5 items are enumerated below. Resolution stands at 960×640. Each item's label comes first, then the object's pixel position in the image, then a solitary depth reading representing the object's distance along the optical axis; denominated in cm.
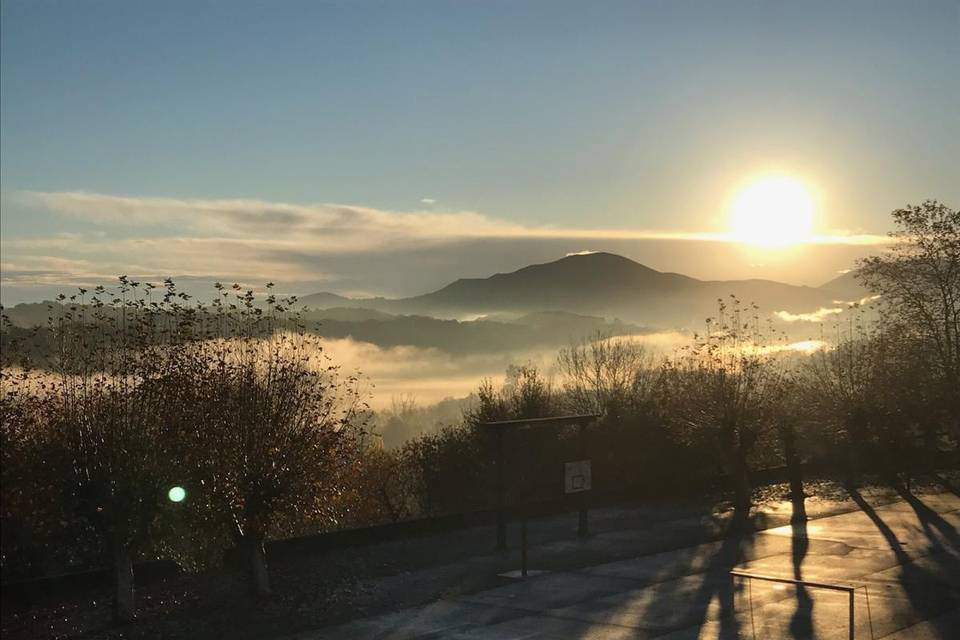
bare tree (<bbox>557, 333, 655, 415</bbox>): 5853
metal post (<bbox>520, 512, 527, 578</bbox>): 2334
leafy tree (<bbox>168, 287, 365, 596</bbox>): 2127
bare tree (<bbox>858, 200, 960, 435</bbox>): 4356
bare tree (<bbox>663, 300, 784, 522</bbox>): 3291
